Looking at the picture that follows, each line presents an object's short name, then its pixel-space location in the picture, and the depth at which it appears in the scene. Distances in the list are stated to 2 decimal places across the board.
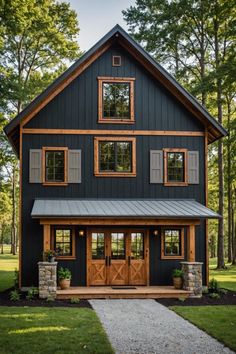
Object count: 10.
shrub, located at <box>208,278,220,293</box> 18.17
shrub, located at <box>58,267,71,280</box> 17.38
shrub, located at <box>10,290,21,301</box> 15.88
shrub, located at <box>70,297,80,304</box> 15.62
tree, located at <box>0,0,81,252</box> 29.67
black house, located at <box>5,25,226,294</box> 18.47
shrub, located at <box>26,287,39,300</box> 16.19
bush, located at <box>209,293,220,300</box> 16.97
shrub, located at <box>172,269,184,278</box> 17.78
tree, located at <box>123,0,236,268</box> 27.11
